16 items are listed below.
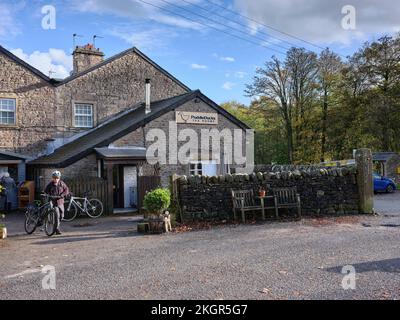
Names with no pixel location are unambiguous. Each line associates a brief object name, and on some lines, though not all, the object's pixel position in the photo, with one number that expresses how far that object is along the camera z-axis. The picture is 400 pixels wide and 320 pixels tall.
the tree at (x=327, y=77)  38.00
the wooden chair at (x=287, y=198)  14.20
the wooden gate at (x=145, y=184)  18.09
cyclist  12.09
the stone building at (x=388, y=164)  31.02
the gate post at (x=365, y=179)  14.81
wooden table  13.97
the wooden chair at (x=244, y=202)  13.74
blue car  27.19
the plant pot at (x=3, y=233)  11.59
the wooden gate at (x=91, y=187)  16.88
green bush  12.16
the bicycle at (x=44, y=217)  12.02
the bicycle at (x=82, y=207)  16.31
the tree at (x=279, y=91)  38.97
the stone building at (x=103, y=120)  19.03
